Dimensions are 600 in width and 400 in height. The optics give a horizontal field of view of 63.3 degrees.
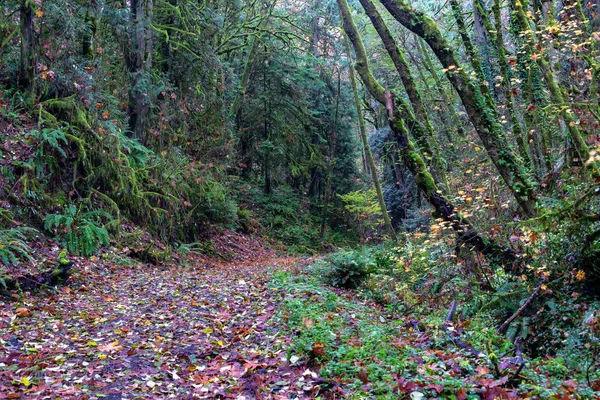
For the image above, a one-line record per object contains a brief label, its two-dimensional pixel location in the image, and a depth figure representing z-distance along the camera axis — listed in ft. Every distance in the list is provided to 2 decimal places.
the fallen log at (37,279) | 22.57
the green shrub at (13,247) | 24.69
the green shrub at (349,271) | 32.35
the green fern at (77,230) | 31.27
